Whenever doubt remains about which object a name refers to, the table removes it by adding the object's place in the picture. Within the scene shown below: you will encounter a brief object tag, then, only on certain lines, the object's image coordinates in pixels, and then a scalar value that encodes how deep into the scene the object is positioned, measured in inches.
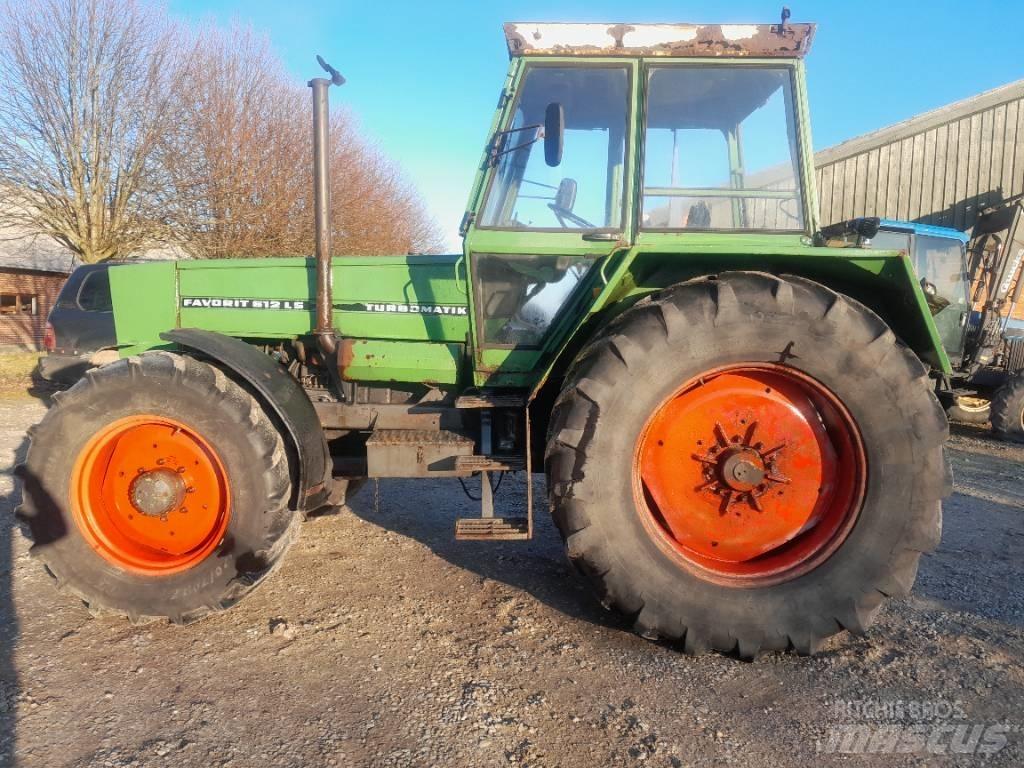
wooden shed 443.8
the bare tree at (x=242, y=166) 523.8
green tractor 91.6
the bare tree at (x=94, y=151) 522.3
